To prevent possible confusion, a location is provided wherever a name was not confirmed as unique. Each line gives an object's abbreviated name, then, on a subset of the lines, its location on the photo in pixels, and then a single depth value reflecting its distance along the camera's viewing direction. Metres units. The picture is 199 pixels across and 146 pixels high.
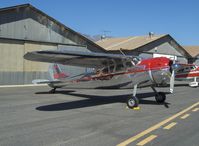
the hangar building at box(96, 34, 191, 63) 38.62
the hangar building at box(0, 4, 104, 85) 23.03
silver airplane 11.03
